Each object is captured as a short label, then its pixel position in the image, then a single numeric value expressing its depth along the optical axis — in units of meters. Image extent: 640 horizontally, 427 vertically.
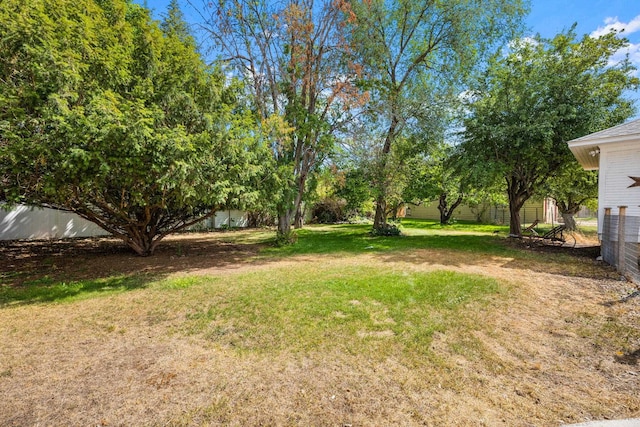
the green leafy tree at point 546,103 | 10.08
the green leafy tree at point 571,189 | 12.96
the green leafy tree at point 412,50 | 12.08
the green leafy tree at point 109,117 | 5.08
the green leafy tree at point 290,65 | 10.06
